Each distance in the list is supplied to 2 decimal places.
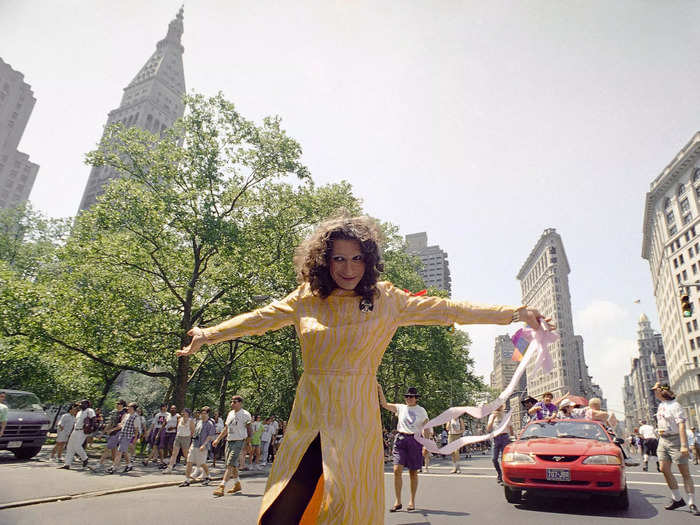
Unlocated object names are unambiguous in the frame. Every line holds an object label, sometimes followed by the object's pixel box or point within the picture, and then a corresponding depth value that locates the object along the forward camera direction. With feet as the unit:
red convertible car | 20.39
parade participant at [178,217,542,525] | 6.62
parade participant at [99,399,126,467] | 39.96
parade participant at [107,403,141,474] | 40.04
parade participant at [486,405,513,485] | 30.76
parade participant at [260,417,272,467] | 57.16
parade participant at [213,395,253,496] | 28.48
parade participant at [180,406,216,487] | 33.29
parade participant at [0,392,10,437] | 38.17
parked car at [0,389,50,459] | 42.16
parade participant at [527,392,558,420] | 29.56
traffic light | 52.39
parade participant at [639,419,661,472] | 47.31
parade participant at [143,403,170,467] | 49.26
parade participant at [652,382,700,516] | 22.17
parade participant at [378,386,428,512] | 23.45
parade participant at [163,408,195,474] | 42.16
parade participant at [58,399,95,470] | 39.60
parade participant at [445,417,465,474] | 40.29
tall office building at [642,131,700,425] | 203.62
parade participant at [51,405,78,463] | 45.98
